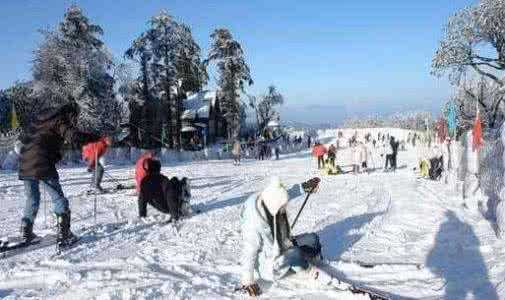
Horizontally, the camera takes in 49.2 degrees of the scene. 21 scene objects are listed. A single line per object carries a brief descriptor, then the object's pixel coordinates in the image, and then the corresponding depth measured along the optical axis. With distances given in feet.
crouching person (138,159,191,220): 31.53
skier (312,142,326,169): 81.66
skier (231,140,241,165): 100.32
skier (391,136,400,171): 79.92
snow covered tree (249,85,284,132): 204.85
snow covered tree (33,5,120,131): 109.70
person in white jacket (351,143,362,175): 74.08
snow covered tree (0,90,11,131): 144.87
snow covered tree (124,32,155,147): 135.85
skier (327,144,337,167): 73.92
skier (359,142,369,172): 74.53
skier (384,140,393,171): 79.95
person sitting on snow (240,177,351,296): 17.44
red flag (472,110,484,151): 36.24
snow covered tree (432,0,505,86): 85.92
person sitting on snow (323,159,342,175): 72.54
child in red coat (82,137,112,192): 41.64
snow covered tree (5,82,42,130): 111.14
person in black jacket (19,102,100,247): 23.04
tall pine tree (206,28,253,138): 159.63
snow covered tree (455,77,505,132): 96.41
